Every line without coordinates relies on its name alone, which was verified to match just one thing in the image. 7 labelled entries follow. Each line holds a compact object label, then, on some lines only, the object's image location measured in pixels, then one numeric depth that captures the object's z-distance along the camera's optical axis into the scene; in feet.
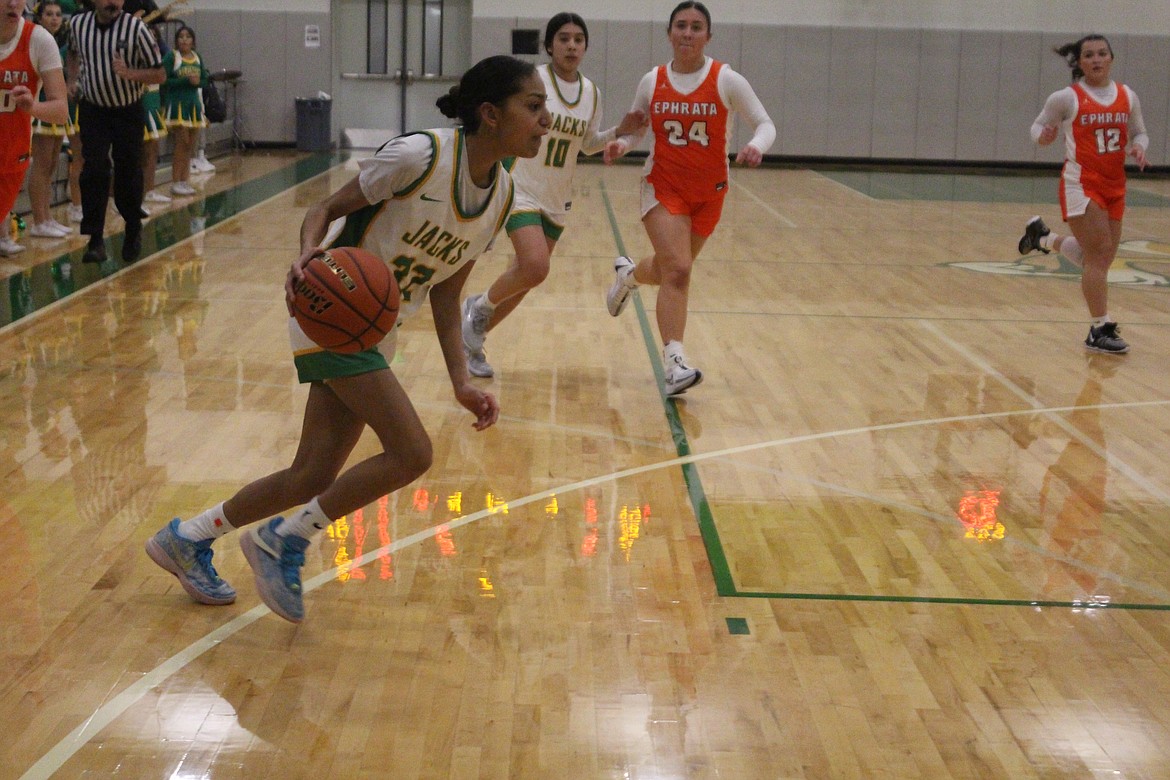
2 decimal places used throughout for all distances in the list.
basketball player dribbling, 9.83
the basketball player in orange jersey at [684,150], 18.94
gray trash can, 62.34
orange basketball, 9.42
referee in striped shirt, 26.73
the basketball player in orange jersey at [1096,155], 22.56
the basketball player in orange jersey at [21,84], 21.79
